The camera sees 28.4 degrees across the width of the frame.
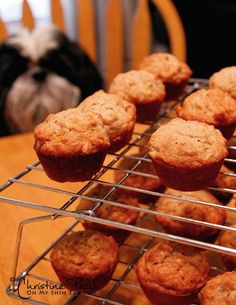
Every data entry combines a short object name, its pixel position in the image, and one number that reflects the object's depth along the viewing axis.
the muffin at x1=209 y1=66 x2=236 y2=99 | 1.09
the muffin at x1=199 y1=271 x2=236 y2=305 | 0.77
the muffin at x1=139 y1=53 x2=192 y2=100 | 1.18
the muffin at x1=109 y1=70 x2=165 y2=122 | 1.08
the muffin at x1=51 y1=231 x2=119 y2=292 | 0.89
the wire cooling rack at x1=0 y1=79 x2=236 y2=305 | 0.75
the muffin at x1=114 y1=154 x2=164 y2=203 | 1.05
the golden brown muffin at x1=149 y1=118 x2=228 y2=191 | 0.83
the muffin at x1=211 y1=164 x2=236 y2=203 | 1.09
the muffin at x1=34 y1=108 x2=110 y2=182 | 0.83
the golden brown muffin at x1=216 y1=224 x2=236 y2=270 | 0.91
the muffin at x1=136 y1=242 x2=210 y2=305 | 0.84
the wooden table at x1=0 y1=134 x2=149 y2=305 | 0.98
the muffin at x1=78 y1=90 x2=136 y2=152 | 0.95
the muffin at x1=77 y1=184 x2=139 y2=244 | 1.02
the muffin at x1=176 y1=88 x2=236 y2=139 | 0.98
